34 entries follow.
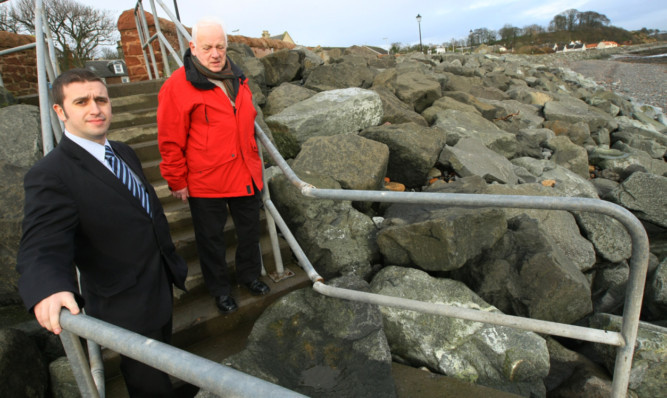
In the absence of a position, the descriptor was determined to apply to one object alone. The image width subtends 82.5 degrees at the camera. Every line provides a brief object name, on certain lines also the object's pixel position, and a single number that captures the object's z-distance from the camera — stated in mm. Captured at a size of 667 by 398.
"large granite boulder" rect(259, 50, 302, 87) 7508
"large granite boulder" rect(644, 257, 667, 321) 3131
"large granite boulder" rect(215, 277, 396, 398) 1929
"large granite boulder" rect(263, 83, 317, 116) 5715
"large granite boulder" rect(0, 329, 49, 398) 1987
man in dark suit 1263
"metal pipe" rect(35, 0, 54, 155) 2047
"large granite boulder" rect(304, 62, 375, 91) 7250
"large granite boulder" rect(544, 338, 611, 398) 2432
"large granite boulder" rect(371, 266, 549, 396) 2264
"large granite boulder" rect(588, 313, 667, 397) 2441
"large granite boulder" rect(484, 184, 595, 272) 3572
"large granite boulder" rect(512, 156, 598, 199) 5066
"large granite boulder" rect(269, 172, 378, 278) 3100
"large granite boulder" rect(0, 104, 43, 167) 3266
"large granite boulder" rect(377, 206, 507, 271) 2727
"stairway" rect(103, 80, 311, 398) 2374
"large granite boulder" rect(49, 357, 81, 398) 2199
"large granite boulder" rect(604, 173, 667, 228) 4273
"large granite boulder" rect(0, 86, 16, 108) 4145
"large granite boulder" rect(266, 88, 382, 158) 4648
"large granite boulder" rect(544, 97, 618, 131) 9094
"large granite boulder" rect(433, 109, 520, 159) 5973
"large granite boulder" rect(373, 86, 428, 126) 5656
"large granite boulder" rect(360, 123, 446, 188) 4406
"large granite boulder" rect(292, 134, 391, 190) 3584
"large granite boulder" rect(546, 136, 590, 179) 6238
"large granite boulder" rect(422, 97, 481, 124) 6803
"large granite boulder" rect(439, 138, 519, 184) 4750
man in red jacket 2178
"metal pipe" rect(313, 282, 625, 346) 1386
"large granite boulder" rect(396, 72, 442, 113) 7074
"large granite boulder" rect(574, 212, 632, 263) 3797
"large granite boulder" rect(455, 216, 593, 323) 2811
